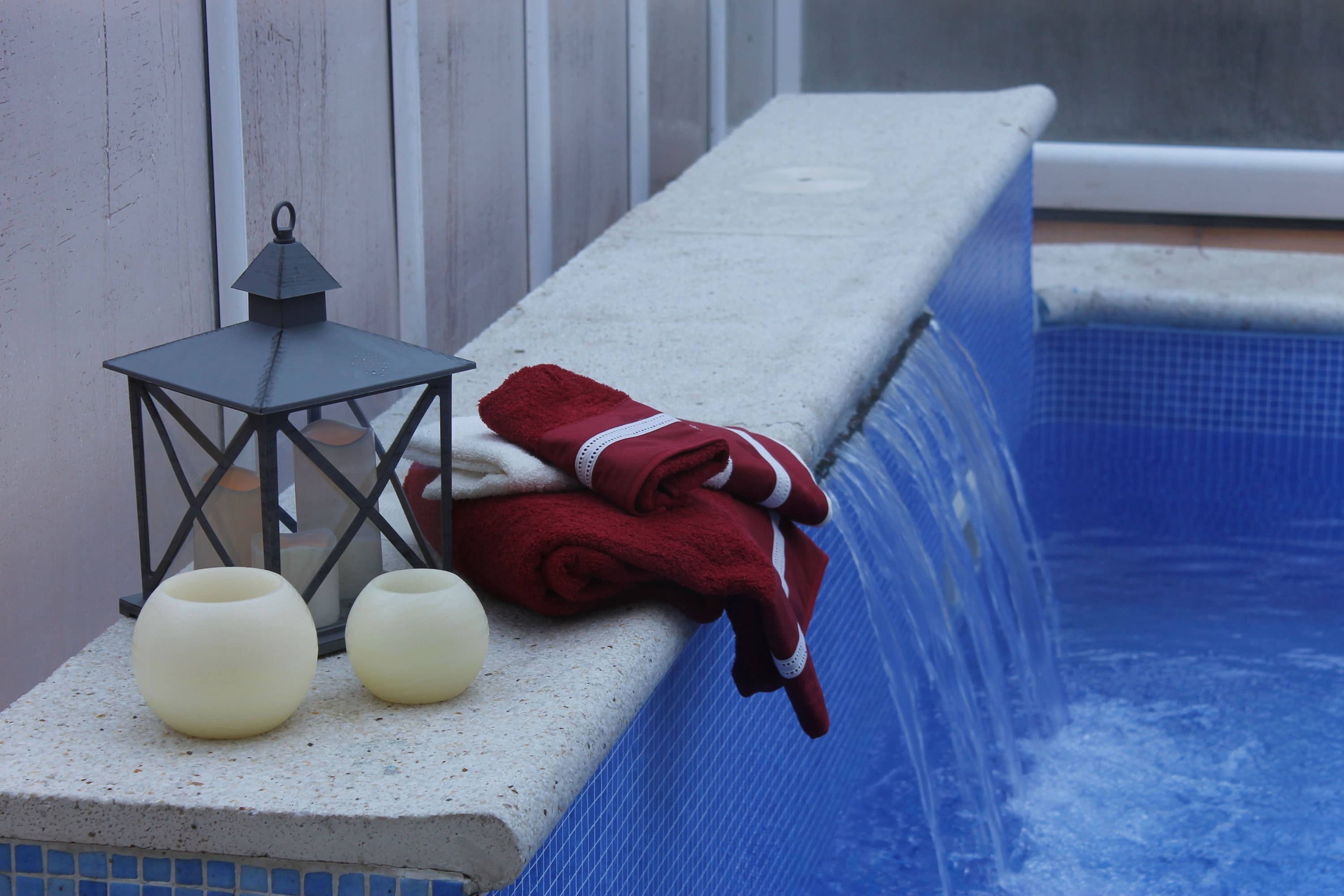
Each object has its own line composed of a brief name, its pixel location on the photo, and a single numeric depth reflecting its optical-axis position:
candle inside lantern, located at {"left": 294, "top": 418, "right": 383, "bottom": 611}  3.28
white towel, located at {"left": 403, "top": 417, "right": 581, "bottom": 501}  3.34
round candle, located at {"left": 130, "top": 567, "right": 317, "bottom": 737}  3.03
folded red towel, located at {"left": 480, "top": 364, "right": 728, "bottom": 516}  3.31
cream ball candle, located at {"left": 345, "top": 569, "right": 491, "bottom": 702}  3.11
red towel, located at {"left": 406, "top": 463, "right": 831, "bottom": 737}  3.26
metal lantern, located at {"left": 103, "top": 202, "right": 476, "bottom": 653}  3.13
